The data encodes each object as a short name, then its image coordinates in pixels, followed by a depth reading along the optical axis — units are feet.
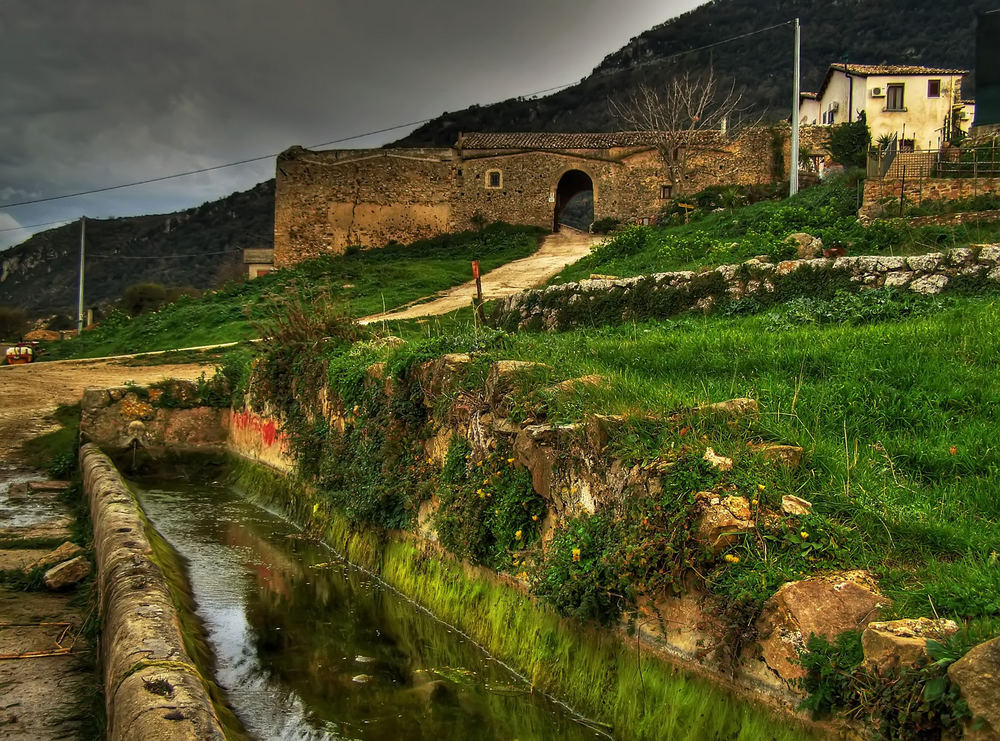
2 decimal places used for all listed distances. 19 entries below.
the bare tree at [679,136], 109.81
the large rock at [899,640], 10.12
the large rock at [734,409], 16.75
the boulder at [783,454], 15.01
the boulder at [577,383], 19.31
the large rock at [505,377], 20.92
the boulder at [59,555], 24.13
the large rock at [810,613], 11.51
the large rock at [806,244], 35.64
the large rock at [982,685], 9.12
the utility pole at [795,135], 71.56
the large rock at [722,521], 13.39
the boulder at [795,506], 13.52
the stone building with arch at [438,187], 115.34
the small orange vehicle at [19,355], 80.89
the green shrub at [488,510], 18.84
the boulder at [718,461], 14.65
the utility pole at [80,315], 126.41
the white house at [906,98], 126.72
